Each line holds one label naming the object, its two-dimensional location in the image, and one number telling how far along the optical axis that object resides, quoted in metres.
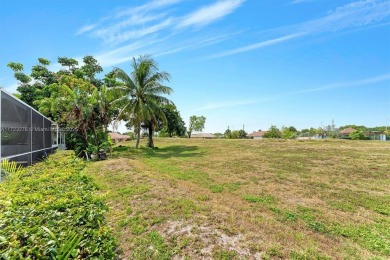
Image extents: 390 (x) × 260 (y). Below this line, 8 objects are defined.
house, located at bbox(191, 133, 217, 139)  68.49
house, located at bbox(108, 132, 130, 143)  44.38
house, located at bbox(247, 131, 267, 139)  73.69
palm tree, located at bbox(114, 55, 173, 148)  18.31
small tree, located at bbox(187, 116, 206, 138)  63.72
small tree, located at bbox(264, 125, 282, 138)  54.98
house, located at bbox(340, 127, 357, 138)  59.96
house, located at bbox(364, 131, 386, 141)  39.32
